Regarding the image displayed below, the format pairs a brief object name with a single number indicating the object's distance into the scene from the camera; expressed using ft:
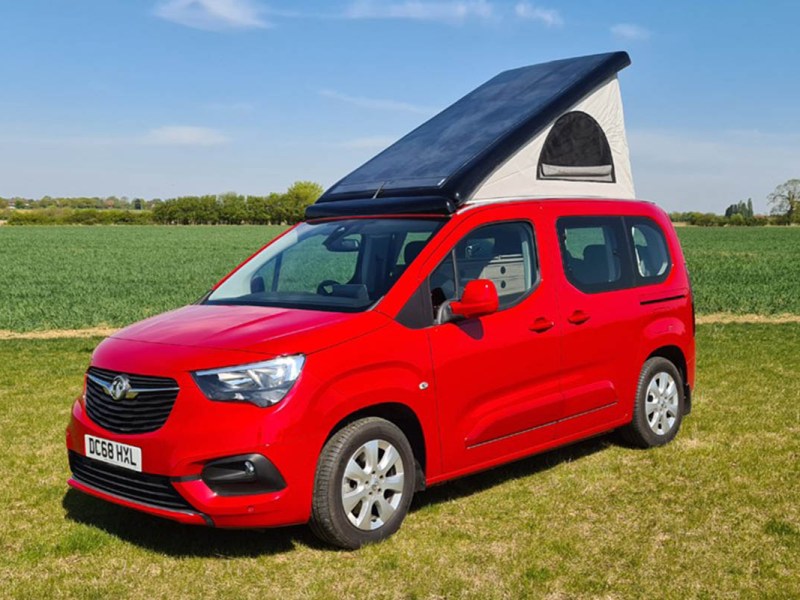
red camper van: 15.56
